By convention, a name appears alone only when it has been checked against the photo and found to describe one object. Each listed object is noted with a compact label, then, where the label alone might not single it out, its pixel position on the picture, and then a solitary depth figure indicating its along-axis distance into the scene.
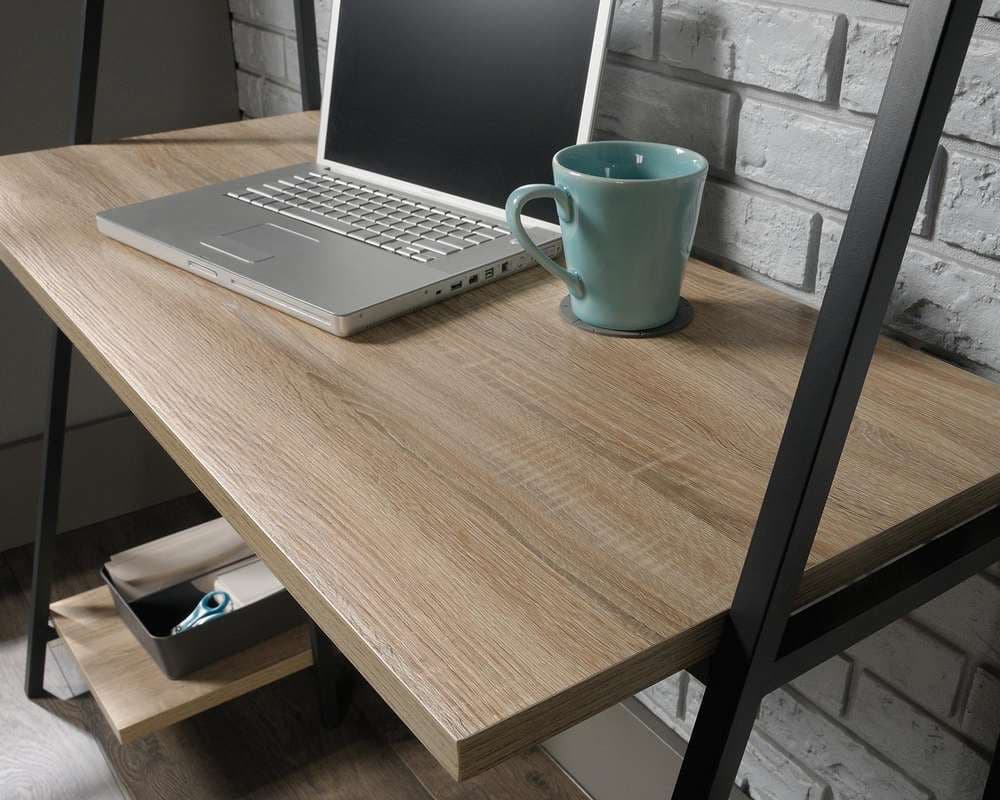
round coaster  0.69
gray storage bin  1.22
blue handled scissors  1.25
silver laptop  0.75
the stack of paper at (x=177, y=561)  1.34
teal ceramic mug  0.64
